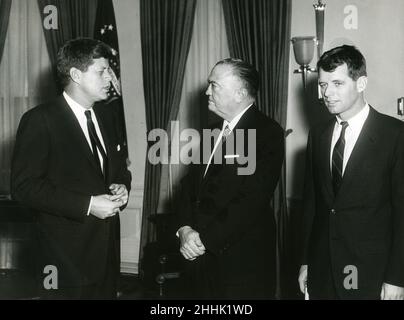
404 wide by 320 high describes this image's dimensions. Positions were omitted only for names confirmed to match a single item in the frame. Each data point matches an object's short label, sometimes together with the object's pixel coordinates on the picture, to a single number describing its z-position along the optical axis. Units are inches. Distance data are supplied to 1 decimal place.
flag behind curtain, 226.8
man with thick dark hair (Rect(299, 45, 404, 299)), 87.7
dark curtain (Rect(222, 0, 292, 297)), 197.8
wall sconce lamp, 171.5
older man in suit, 99.5
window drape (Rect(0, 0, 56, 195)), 250.4
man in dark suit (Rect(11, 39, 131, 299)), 93.1
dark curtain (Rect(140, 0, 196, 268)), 222.4
